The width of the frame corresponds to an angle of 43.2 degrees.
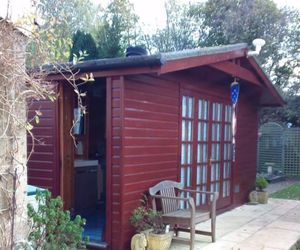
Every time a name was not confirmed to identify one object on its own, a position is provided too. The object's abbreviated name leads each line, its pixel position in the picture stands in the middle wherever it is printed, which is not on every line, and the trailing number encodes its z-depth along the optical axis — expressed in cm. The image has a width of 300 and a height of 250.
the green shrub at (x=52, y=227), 320
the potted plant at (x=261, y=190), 852
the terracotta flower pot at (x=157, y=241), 445
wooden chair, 464
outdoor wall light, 636
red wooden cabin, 456
